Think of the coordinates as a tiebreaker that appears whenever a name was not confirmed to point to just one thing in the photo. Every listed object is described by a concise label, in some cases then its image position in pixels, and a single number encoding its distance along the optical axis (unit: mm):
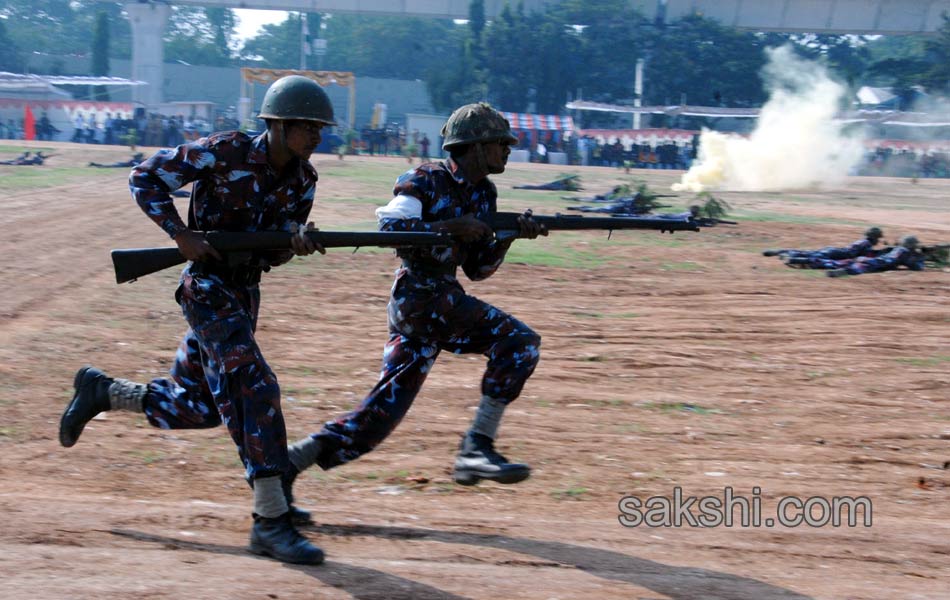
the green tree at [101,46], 70000
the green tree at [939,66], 56031
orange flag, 50938
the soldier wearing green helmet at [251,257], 4840
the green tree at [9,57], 70500
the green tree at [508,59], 61375
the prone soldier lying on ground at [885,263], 15109
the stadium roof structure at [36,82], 56000
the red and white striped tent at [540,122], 56031
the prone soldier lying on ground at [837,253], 15703
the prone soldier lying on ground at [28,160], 32312
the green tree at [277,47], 98875
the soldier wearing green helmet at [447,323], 5395
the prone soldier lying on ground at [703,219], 20766
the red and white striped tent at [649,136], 52781
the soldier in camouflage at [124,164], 33531
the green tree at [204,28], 99619
